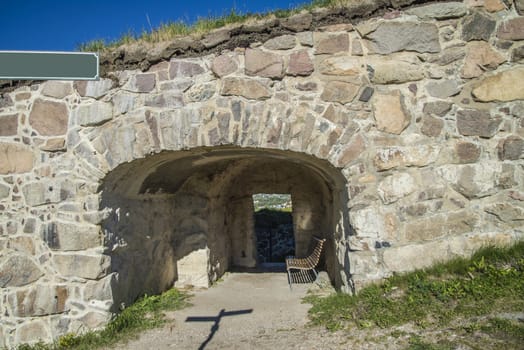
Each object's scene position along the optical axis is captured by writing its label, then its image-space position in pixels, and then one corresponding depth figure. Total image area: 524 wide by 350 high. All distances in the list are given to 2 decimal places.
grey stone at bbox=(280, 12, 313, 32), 4.11
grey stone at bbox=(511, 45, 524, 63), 4.01
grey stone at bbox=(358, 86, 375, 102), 4.03
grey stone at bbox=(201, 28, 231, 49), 4.18
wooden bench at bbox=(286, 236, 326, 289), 6.25
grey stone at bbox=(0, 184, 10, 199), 4.30
